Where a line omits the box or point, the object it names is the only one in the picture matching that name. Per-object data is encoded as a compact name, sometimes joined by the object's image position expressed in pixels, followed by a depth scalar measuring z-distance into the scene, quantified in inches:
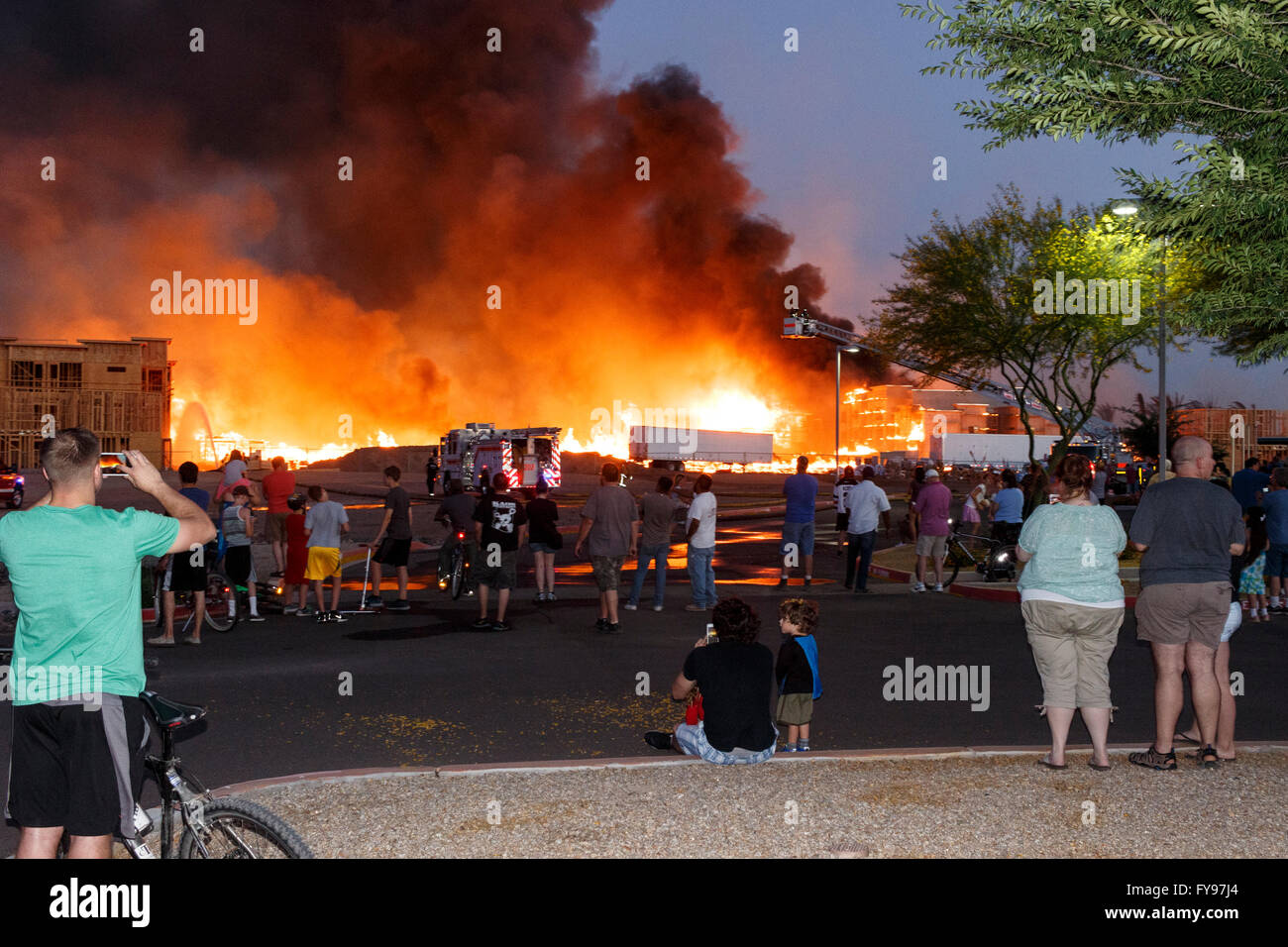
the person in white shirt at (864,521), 607.2
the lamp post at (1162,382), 695.0
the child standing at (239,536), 476.4
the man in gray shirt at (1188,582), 250.1
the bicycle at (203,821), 145.5
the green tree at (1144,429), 2301.9
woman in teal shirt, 245.3
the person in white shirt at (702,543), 540.7
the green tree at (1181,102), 218.1
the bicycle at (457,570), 587.5
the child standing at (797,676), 269.1
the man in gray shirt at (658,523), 531.8
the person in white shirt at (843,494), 768.8
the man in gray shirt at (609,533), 479.8
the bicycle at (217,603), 465.1
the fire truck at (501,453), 1627.7
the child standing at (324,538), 507.8
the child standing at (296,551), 514.0
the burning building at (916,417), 4015.8
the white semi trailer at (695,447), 2938.0
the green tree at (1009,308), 981.2
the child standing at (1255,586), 507.5
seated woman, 249.1
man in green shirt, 139.8
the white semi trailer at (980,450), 3307.1
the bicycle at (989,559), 644.7
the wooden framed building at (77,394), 3102.9
